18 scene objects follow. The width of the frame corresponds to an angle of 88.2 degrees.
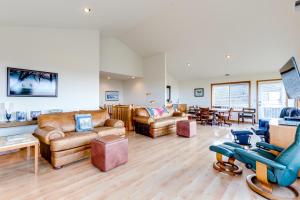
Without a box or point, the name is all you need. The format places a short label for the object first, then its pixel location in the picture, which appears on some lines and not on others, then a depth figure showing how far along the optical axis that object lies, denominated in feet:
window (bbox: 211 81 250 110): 25.03
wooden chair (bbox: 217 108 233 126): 22.40
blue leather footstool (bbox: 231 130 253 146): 12.09
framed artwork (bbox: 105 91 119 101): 26.78
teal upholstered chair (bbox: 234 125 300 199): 5.94
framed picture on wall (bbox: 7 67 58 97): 11.01
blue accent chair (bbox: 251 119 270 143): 11.70
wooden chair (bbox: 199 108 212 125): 22.28
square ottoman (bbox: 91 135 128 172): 8.17
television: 7.36
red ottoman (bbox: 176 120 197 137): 15.14
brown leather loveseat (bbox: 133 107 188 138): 15.29
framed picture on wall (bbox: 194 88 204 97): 29.68
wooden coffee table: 7.39
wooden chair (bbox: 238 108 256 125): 22.74
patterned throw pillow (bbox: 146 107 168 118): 17.28
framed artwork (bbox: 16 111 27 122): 11.09
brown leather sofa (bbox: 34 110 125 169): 8.52
